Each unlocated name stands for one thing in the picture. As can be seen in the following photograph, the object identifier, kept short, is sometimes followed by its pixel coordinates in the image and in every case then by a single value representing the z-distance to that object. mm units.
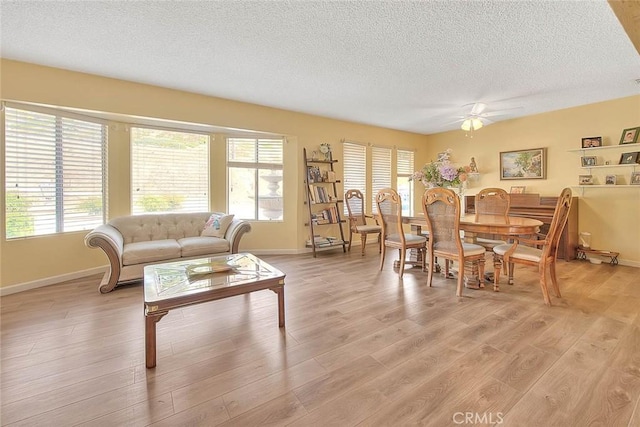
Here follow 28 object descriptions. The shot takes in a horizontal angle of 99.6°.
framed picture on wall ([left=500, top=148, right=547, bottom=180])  4891
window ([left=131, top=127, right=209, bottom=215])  4078
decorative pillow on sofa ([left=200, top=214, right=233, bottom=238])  4045
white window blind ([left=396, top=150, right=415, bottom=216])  6586
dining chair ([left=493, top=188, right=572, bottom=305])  2622
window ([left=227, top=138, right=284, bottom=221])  4824
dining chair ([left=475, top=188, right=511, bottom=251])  3799
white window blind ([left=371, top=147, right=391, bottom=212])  6098
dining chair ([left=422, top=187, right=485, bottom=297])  2883
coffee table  1730
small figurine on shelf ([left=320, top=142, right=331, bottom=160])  5188
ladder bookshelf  4961
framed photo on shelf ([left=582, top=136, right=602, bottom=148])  4230
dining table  2703
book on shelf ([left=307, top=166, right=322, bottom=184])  4988
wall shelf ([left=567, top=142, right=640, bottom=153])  3917
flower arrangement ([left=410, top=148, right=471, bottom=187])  3223
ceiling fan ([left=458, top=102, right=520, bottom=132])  4055
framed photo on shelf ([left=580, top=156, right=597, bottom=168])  4297
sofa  3088
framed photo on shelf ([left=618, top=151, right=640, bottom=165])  3918
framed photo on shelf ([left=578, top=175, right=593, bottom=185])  4348
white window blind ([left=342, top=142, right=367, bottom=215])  5680
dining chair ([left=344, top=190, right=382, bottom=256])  4992
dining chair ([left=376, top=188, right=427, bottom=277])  3514
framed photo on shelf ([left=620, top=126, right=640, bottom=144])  3902
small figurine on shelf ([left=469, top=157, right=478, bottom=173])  5691
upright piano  4312
